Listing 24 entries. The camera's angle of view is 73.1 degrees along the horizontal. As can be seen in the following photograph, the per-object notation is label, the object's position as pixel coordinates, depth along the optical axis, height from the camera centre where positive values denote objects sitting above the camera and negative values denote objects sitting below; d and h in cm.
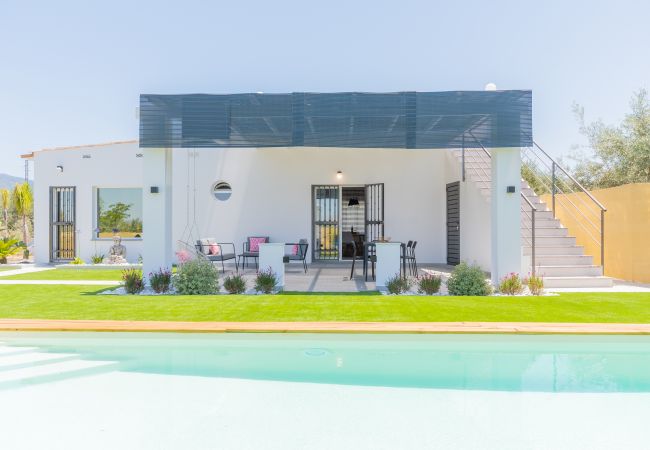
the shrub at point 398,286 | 773 -109
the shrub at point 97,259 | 1310 -103
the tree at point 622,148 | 1409 +257
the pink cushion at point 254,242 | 1265 -53
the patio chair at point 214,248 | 1046 -65
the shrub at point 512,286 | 765 -108
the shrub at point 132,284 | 781 -106
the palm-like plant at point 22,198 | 1792 +110
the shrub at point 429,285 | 768 -108
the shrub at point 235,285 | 781 -109
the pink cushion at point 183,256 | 844 -61
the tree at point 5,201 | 1892 +104
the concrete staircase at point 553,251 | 847 -55
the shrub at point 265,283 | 781 -105
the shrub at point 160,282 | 778 -103
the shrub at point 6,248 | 1402 -76
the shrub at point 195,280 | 772 -98
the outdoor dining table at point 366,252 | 915 -62
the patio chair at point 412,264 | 963 -95
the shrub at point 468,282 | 752 -101
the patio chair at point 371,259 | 892 -72
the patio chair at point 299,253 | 1084 -76
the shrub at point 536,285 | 766 -107
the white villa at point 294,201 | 1109 +68
